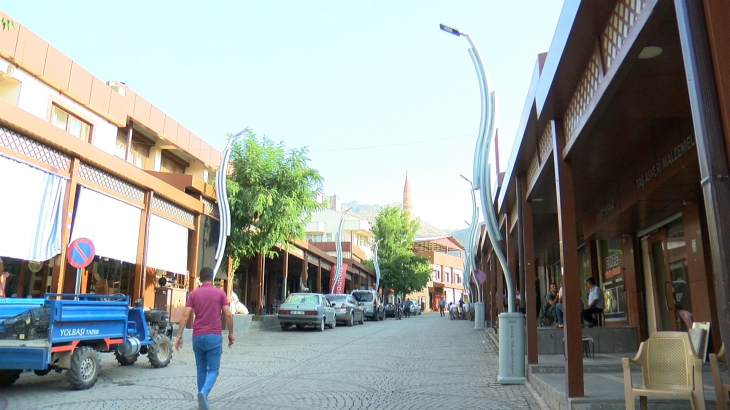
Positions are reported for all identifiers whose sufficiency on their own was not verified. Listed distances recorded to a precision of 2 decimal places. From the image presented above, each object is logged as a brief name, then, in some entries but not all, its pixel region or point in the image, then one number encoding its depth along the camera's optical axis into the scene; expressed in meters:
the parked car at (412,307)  45.94
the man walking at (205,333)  6.62
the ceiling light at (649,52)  4.18
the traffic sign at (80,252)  10.19
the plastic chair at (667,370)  4.83
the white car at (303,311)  21.86
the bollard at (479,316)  23.89
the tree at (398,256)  50.50
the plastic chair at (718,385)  4.95
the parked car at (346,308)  26.38
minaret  146.12
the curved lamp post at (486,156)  9.32
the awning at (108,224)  13.12
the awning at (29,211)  10.89
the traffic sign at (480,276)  22.81
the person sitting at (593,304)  11.82
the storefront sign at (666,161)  7.28
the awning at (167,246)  16.59
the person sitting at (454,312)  37.94
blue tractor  7.58
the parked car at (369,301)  33.72
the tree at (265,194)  21.78
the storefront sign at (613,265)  13.84
